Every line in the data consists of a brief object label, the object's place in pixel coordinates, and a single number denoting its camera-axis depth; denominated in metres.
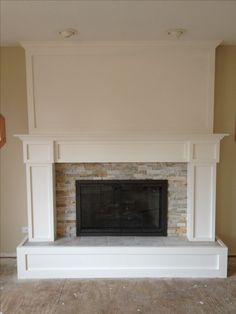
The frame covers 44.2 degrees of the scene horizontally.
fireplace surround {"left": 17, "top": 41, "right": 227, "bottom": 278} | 3.06
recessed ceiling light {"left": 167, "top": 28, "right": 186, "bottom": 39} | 2.67
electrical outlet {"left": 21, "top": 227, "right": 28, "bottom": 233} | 3.48
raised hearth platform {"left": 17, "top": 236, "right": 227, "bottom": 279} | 3.04
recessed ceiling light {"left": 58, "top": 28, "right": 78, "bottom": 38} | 2.67
